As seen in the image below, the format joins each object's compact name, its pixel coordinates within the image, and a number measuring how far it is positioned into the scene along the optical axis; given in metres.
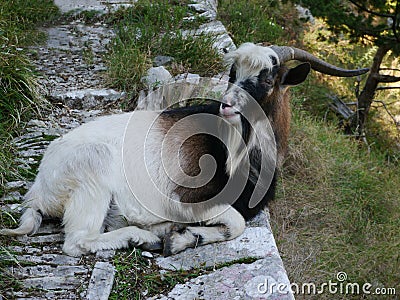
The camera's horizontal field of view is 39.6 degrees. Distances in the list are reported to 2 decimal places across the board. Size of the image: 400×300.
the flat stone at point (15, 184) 4.08
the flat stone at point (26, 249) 3.47
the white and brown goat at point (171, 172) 3.64
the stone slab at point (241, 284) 3.13
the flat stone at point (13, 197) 3.94
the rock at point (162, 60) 6.24
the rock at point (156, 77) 5.61
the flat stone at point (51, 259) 3.40
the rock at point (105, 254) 3.49
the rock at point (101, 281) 3.12
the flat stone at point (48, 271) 3.27
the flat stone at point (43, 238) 3.59
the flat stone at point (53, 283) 3.18
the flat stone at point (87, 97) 5.39
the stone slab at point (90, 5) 7.70
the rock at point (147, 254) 3.58
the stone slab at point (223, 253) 3.48
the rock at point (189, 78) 5.69
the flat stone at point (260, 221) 3.91
